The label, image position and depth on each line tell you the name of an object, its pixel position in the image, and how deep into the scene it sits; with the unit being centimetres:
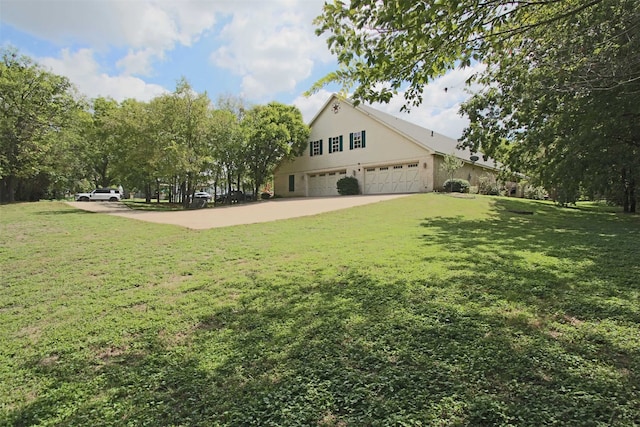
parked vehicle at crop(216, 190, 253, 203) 2695
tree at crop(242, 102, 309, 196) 2403
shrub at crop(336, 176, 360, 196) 2381
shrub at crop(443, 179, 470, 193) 2033
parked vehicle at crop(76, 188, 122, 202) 2983
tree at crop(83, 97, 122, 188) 2419
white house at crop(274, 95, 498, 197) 2142
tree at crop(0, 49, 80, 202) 1912
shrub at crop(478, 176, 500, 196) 2302
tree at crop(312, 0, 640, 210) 327
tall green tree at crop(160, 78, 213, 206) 1891
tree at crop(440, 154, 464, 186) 1925
